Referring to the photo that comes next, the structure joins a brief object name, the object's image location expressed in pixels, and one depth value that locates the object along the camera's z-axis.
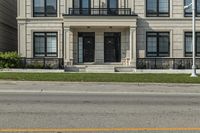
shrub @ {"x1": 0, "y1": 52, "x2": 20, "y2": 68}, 33.41
